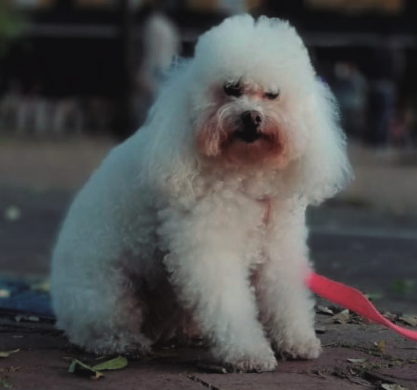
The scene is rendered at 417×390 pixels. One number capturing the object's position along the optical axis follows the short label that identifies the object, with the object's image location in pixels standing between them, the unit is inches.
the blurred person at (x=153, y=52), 540.7
